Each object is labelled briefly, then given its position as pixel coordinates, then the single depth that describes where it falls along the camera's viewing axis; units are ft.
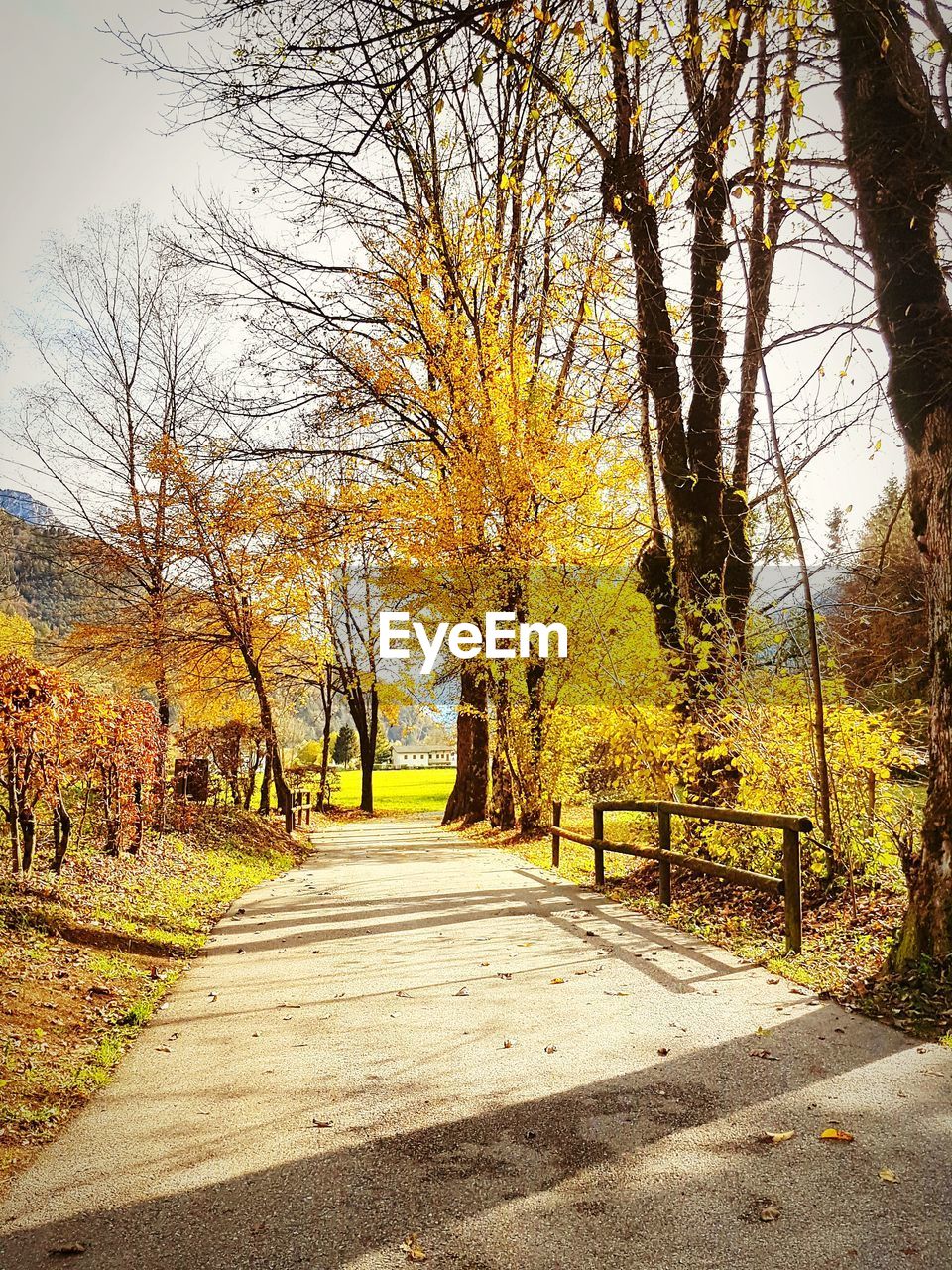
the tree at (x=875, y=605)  20.25
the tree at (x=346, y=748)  221.66
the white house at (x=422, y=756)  337.52
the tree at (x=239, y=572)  55.72
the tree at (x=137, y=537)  57.62
